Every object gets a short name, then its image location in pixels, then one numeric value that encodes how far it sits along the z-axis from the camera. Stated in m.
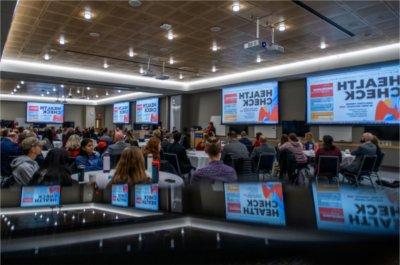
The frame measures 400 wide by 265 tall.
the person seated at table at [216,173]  2.86
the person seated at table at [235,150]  5.96
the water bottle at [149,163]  3.52
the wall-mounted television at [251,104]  10.71
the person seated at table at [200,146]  8.54
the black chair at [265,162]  6.53
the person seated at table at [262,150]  6.79
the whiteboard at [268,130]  11.02
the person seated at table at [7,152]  5.04
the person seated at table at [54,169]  2.54
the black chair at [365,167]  5.61
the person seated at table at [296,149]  6.33
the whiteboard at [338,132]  8.97
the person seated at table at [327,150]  5.75
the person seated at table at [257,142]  7.84
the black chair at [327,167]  5.63
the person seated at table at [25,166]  2.87
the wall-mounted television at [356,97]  7.78
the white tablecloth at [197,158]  6.93
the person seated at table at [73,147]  5.11
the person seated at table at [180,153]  6.17
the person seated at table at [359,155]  5.80
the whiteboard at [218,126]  13.10
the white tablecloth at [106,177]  3.07
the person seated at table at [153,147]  4.76
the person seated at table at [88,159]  4.19
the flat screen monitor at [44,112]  20.16
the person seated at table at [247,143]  7.96
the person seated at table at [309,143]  7.87
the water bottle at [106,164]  3.73
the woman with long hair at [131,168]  2.49
